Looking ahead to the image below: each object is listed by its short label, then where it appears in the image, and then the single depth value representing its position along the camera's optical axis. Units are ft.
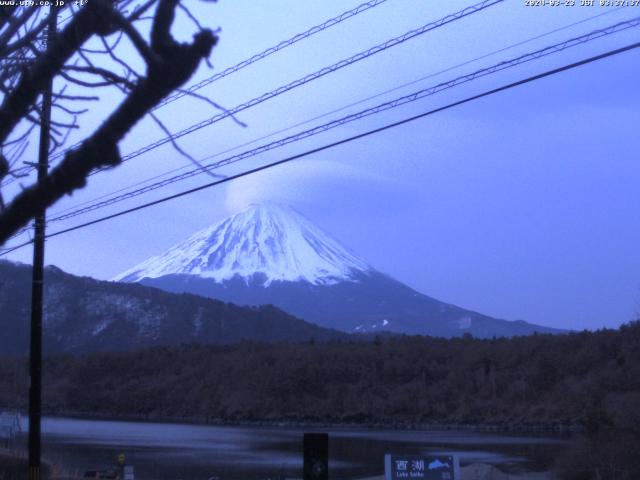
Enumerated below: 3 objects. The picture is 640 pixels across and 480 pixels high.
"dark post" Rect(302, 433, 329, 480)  40.73
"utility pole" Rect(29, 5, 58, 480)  59.67
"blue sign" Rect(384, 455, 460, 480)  52.80
